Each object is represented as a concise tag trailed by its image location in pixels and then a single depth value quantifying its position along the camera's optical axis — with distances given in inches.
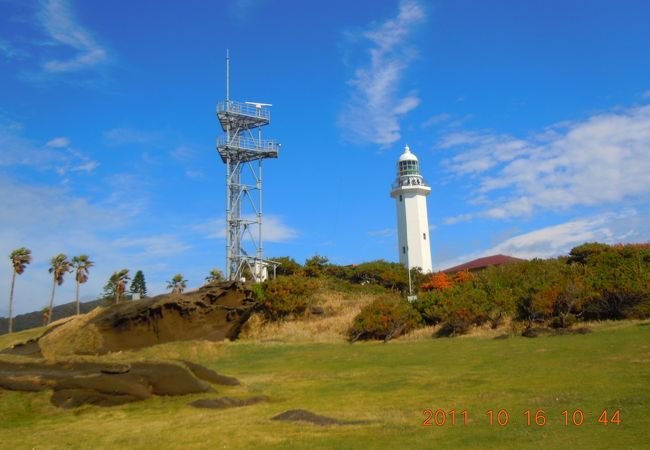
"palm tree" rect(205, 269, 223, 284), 1930.4
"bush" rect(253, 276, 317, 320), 1277.1
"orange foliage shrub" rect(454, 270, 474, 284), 1322.6
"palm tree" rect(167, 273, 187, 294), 2219.2
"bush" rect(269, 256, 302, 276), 1694.1
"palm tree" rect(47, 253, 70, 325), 1941.4
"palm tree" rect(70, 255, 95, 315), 1961.4
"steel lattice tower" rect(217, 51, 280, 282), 1638.8
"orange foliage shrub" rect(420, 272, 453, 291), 1353.3
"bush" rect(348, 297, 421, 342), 1043.9
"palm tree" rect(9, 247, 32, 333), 1850.4
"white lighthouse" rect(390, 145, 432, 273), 1843.0
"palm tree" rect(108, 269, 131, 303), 2071.9
